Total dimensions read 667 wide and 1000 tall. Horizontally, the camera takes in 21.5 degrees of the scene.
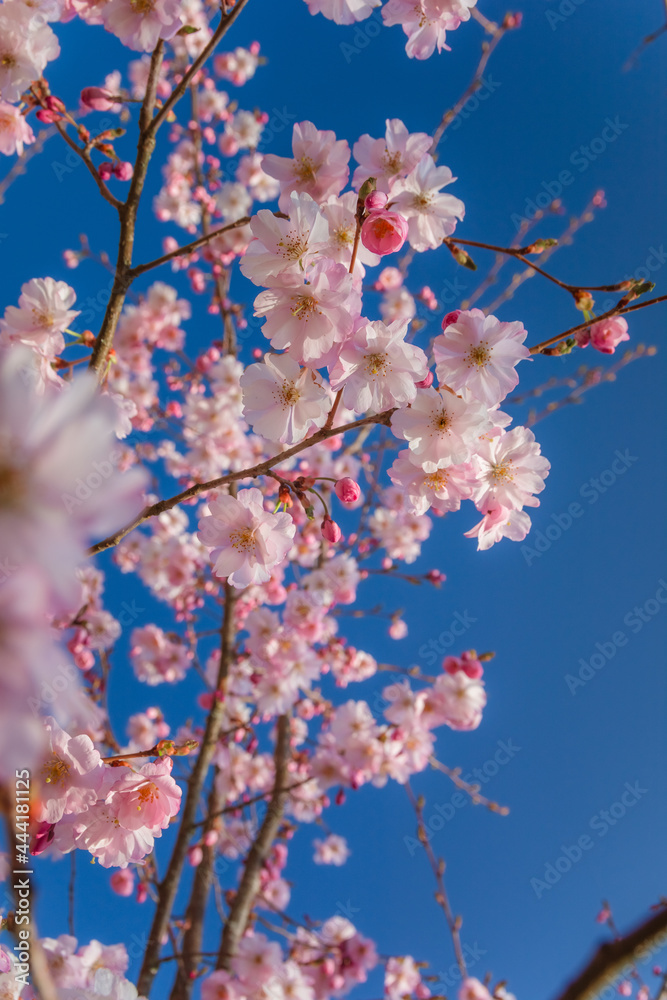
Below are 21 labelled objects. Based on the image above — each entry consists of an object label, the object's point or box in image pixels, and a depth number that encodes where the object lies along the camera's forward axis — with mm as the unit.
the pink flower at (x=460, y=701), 1086
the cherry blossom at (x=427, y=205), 740
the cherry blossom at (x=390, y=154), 740
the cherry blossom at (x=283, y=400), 701
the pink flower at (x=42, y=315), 766
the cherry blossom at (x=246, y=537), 732
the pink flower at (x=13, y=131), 798
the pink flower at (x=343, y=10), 745
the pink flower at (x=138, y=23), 746
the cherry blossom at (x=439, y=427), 695
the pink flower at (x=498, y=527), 732
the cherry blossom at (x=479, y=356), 699
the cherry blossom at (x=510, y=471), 724
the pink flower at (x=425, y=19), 754
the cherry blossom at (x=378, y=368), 693
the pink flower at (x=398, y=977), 1137
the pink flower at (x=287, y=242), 687
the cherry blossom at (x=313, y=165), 729
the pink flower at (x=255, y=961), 966
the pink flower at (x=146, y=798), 693
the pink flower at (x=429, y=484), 720
